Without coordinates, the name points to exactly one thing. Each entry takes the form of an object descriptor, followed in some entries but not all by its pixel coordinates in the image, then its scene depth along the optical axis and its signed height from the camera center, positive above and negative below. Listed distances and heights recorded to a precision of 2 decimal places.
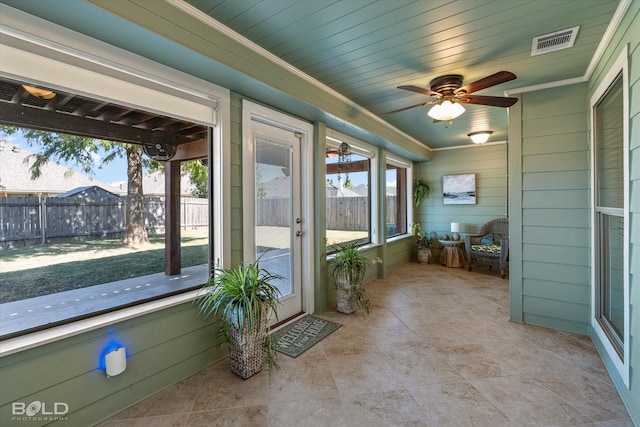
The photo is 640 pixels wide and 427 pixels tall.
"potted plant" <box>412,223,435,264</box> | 5.89 -0.76
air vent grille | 2.02 +1.24
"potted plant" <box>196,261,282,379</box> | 1.99 -0.73
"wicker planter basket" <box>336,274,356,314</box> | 3.23 -0.99
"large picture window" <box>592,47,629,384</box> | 1.85 -0.07
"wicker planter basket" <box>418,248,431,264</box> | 5.88 -0.97
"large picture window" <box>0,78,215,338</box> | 1.50 +0.03
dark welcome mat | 2.50 -1.20
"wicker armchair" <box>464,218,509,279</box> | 4.69 -0.66
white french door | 2.57 +0.06
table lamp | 5.59 -0.41
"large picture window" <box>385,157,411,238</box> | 5.54 +0.29
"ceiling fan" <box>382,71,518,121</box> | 2.51 +1.01
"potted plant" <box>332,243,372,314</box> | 3.23 -0.79
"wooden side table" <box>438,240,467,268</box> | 5.50 -0.88
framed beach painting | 5.68 +0.40
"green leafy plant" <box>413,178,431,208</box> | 6.09 +0.39
